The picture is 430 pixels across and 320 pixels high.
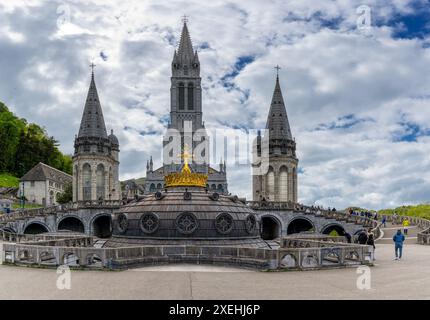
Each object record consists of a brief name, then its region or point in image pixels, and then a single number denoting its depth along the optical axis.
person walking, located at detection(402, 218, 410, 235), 45.91
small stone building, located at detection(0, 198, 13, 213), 81.64
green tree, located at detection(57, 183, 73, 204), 102.44
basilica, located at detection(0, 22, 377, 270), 18.88
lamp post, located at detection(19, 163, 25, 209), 94.57
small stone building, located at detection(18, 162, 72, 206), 100.94
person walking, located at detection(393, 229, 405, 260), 22.55
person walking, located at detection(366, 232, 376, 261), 22.95
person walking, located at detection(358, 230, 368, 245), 28.86
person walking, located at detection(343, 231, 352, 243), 59.83
